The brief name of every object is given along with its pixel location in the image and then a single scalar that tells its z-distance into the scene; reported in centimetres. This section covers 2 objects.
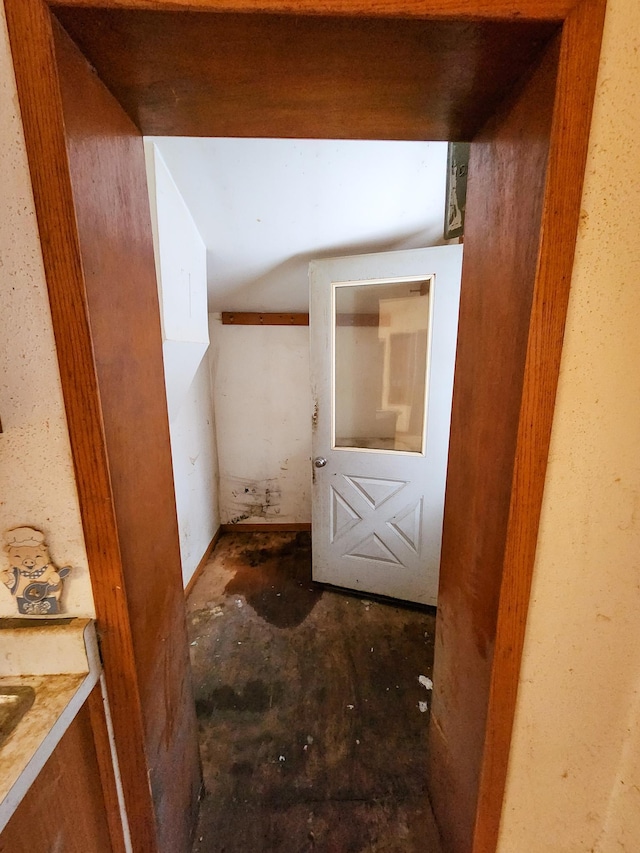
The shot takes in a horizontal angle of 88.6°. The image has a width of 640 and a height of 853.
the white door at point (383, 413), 148
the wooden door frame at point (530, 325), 37
